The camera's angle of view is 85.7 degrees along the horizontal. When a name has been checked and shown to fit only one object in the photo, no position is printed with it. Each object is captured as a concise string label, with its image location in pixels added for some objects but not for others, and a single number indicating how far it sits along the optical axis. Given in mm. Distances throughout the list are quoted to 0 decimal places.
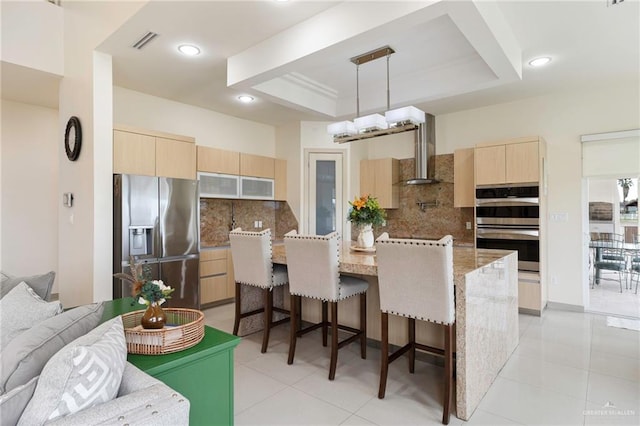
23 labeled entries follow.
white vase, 3398
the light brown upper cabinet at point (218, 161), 4680
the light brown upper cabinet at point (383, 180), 5684
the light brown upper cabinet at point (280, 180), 5695
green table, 1375
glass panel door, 5645
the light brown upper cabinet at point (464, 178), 4852
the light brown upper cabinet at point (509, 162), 4207
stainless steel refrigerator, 3527
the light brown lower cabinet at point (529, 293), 4230
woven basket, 1438
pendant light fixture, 3076
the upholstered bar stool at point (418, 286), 2096
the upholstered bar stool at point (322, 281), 2658
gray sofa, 950
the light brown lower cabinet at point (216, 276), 4539
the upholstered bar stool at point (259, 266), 3131
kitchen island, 2148
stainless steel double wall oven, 4246
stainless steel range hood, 5281
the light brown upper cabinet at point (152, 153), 3717
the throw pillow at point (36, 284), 2070
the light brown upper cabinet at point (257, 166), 5211
